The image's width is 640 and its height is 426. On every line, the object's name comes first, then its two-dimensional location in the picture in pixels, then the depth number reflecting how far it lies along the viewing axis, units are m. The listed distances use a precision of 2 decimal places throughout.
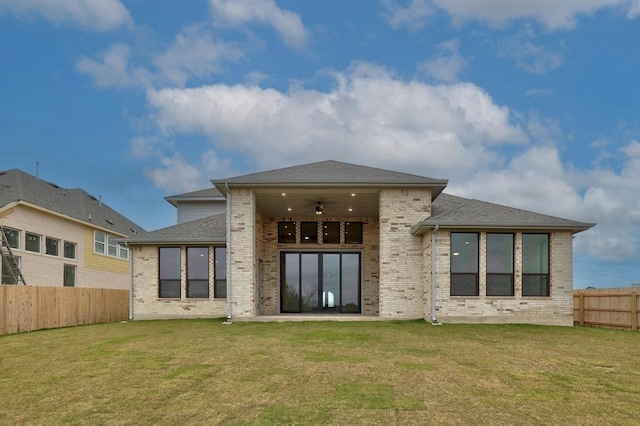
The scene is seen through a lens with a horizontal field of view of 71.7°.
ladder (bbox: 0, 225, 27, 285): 17.84
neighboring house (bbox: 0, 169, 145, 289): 19.17
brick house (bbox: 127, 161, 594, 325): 13.18
